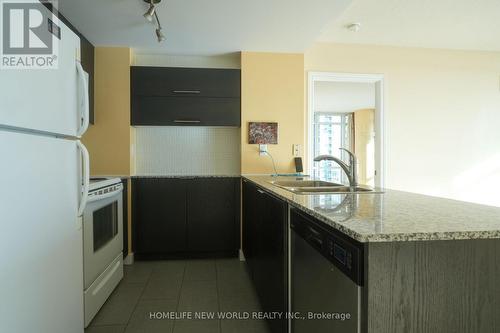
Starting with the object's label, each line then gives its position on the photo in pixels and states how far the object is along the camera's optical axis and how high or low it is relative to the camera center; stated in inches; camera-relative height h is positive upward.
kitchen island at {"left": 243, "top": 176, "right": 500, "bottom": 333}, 26.8 -11.1
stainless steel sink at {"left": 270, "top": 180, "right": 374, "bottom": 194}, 65.4 -6.5
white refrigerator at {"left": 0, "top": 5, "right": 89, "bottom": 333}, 38.7 -5.1
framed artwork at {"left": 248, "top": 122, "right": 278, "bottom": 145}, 120.6 +12.8
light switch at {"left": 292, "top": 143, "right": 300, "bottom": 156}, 123.3 +5.6
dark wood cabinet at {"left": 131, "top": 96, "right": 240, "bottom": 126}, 116.7 +21.4
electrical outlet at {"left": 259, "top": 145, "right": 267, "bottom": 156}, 121.6 +5.5
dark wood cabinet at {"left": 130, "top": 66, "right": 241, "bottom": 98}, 116.1 +33.7
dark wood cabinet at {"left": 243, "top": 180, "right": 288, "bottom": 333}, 52.4 -20.6
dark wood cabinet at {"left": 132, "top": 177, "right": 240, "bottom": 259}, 115.5 -23.0
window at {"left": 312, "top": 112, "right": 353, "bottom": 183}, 302.4 +30.2
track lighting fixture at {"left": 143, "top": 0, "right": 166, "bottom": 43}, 79.4 +44.5
